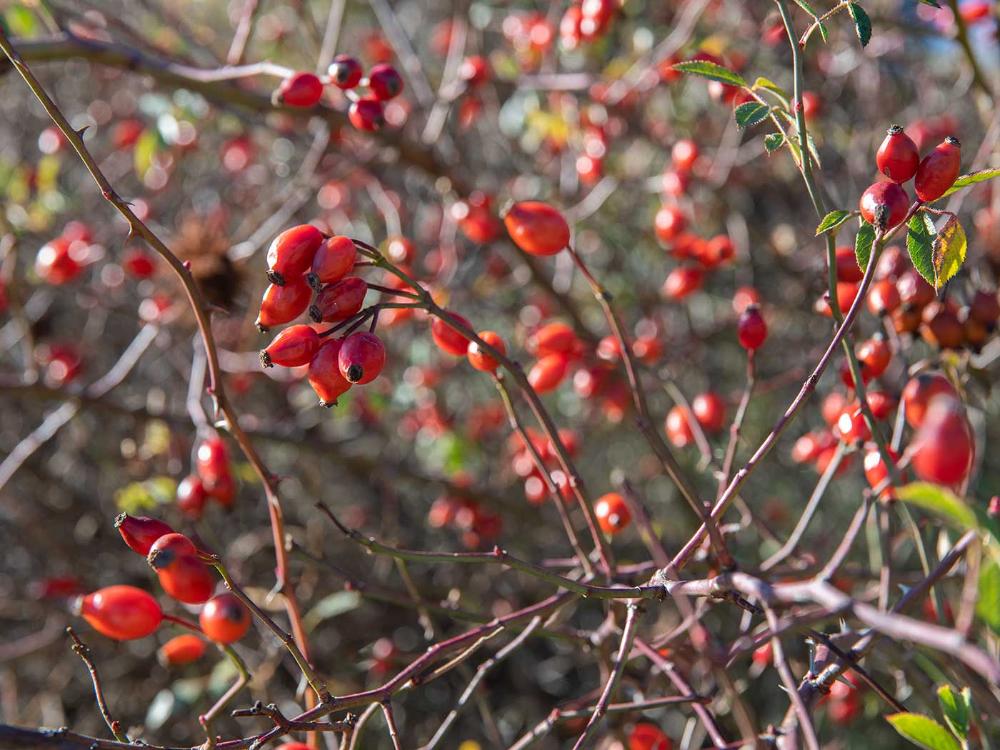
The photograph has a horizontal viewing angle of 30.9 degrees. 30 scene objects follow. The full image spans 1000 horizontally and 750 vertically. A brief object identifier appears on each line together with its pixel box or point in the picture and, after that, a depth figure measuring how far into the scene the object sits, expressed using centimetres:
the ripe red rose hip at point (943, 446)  34
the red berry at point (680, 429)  56
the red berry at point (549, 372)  55
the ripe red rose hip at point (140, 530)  42
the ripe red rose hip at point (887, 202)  41
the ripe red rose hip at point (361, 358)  42
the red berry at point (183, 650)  50
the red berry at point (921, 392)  43
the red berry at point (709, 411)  60
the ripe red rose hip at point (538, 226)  48
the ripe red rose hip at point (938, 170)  41
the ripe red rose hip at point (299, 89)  51
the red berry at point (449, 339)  46
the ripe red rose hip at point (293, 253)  42
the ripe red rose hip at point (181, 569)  41
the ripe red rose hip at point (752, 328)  49
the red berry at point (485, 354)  46
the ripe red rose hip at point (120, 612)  45
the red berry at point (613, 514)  49
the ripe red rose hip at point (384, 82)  50
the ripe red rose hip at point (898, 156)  41
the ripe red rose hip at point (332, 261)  42
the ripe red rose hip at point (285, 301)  43
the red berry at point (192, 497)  55
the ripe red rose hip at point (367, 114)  50
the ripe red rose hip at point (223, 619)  45
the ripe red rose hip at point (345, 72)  50
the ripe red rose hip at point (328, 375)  42
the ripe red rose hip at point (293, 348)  42
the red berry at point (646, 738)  48
